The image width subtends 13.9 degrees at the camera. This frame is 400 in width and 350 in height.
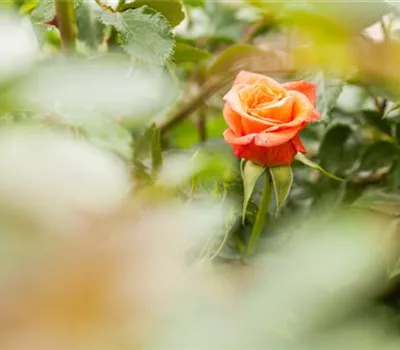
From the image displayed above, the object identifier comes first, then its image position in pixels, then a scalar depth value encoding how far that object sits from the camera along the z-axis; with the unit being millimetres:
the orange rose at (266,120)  1074
